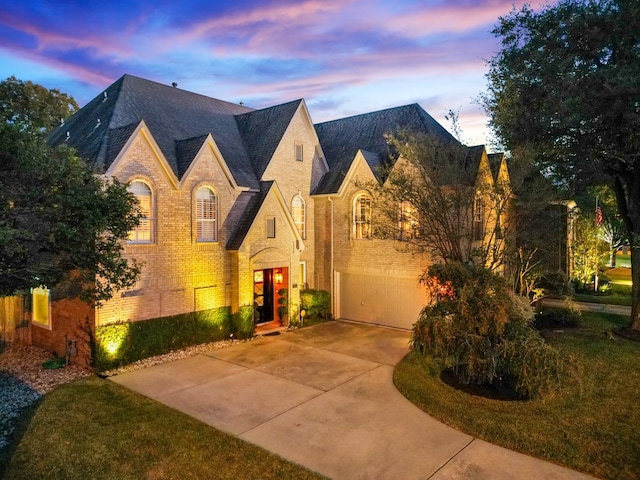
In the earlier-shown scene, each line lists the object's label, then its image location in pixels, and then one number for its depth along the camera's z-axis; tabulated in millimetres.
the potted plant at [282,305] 18422
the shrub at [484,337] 9453
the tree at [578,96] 12758
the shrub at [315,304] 19562
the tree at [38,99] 28922
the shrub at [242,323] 16344
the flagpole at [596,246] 26531
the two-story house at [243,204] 14203
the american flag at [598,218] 26734
